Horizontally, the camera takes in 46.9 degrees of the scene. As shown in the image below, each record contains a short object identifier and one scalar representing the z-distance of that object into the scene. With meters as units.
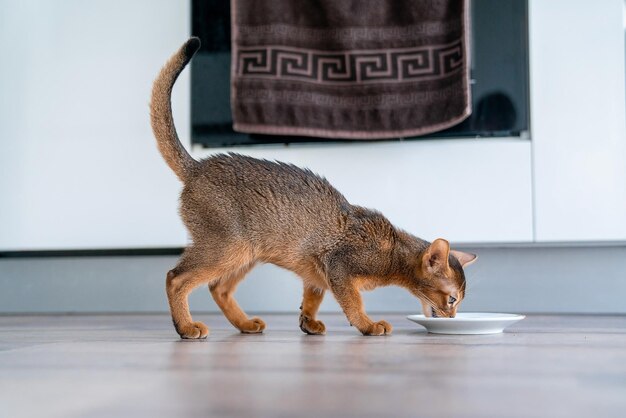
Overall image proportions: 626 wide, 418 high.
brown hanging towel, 2.19
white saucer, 1.45
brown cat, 1.48
